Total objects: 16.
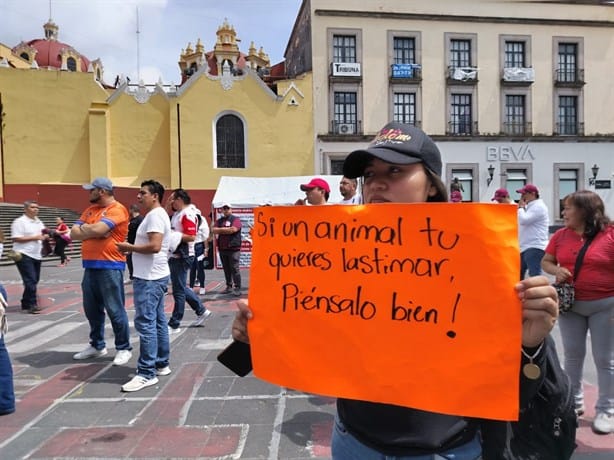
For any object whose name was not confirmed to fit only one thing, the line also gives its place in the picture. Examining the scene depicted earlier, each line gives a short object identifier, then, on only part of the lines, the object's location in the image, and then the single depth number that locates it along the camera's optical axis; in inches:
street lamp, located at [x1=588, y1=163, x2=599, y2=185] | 1156.5
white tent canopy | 608.1
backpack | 52.2
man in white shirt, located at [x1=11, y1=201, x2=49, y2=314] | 311.9
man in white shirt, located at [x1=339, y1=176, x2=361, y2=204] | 199.8
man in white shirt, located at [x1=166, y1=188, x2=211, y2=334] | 240.4
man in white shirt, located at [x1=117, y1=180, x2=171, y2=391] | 168.6
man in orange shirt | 184.2
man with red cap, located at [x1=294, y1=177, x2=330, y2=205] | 195.0
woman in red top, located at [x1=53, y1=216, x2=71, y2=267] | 629.9
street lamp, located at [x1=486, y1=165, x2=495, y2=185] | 1129.7
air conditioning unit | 1111.6
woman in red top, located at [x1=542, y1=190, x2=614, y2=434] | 131.2
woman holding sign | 49.2
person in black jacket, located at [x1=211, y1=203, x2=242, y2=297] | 363.6
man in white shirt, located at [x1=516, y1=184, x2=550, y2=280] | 243.1
